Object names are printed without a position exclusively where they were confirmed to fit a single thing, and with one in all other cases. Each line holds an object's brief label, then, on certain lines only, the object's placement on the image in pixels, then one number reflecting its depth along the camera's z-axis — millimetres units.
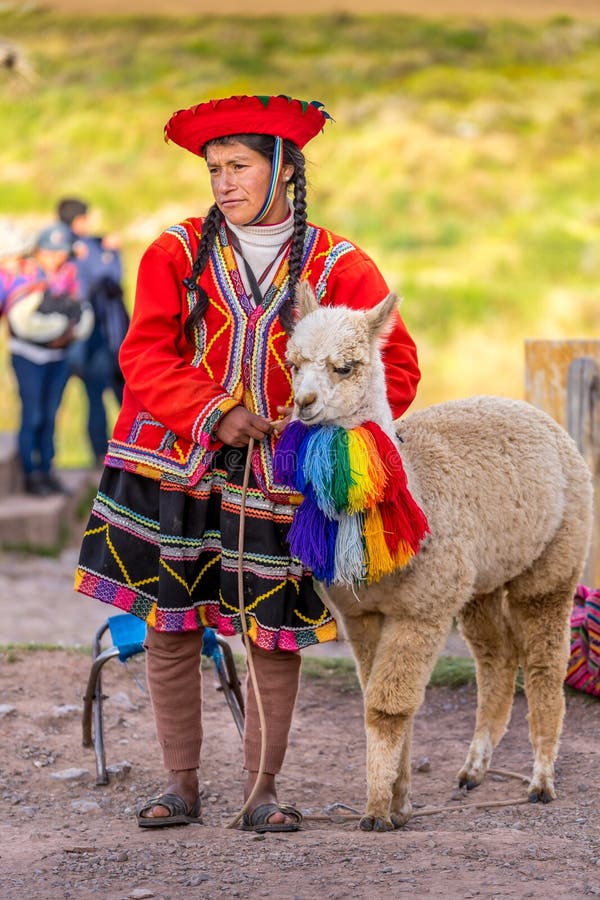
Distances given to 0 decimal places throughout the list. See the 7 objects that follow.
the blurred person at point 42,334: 20594
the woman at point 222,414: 6738
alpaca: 6488
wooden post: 11867
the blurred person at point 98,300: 22656
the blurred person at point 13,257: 20734
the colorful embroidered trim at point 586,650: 9734
